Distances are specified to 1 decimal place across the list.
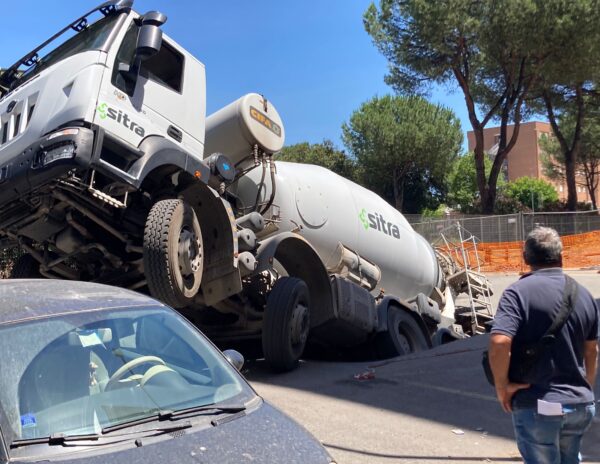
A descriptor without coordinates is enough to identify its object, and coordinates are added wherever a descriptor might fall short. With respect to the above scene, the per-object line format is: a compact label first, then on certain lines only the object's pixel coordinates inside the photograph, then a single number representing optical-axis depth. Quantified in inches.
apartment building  3218.5
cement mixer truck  218.5
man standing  113.7
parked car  98.7
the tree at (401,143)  1718.8
